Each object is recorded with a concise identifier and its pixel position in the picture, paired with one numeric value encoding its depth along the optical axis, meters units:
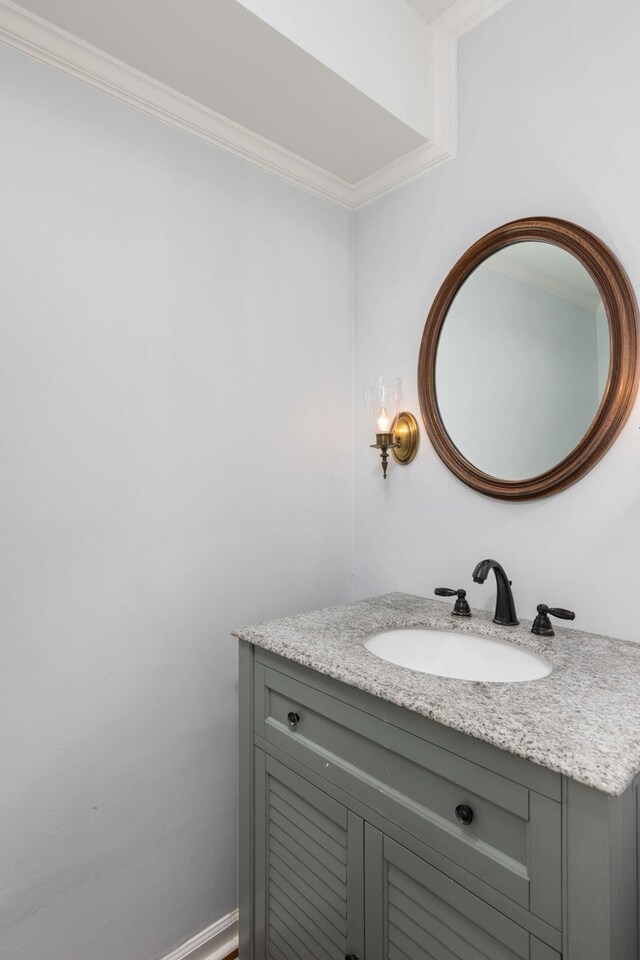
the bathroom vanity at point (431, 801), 0.73
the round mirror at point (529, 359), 1.25
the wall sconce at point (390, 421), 1.72
